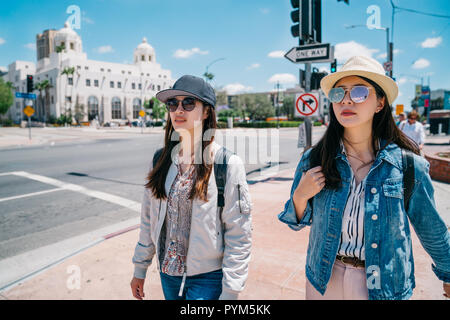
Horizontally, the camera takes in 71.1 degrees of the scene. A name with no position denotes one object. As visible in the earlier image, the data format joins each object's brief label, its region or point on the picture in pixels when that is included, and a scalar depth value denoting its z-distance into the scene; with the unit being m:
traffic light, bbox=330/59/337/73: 10.45
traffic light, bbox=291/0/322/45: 6.32
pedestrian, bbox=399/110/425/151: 8.43
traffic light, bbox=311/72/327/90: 7.17
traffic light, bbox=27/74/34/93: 22.78
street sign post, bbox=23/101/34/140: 23.29
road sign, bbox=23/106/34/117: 23.28
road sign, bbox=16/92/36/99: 22.12
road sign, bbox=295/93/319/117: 7.17
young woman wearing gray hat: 1.83
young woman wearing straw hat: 1.56
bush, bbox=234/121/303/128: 51.38
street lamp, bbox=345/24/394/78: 18.10
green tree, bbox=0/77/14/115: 63.72
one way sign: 6.41
